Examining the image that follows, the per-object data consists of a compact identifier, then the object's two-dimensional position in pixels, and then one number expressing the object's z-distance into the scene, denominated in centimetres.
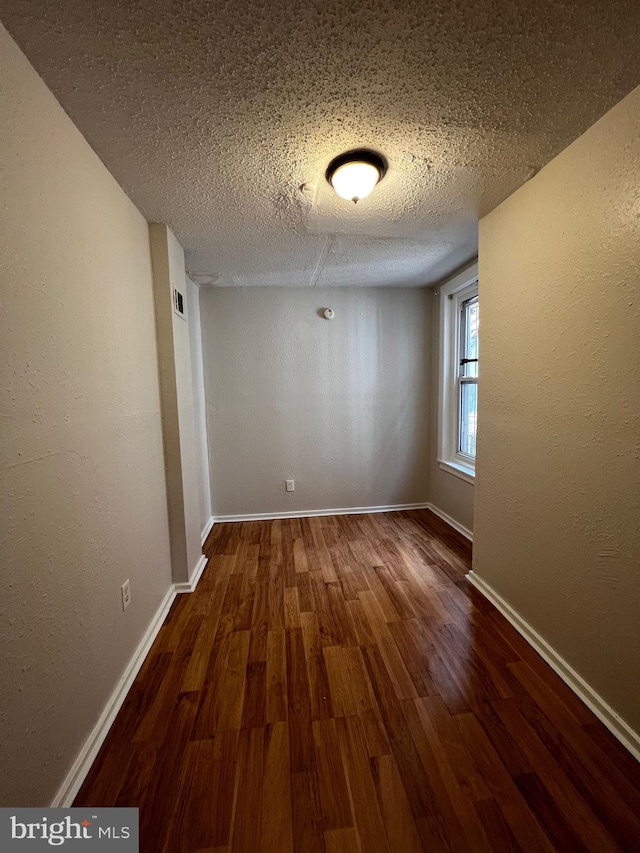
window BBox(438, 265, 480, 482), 281
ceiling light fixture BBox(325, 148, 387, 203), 131
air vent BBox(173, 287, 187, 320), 200
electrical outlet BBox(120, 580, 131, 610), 141
